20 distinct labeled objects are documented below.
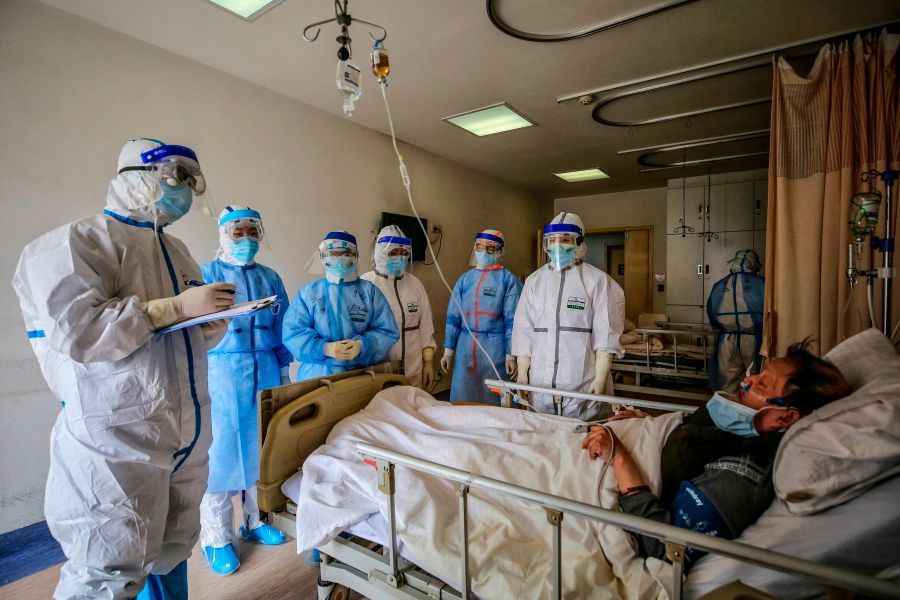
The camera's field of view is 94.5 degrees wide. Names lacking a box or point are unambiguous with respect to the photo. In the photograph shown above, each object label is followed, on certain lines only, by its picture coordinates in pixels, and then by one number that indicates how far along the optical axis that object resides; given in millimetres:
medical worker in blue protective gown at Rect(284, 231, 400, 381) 2426
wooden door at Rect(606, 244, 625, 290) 8484
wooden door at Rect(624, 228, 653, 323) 7773
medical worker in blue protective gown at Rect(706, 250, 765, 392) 3830
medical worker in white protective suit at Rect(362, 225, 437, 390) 3359
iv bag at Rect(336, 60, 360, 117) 1532
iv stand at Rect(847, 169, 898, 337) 2068
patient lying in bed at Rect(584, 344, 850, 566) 1162
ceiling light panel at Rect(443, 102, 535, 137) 4047
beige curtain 2320
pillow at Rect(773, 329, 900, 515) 986
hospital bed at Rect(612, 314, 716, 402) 4375
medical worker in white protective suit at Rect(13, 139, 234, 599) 1269
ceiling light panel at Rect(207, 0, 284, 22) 2406
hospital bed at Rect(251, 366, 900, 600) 883
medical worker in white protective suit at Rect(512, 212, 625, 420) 2701
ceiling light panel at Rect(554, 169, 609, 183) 6461
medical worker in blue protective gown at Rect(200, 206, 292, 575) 2270
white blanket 1172
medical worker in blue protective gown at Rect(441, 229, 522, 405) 3642
